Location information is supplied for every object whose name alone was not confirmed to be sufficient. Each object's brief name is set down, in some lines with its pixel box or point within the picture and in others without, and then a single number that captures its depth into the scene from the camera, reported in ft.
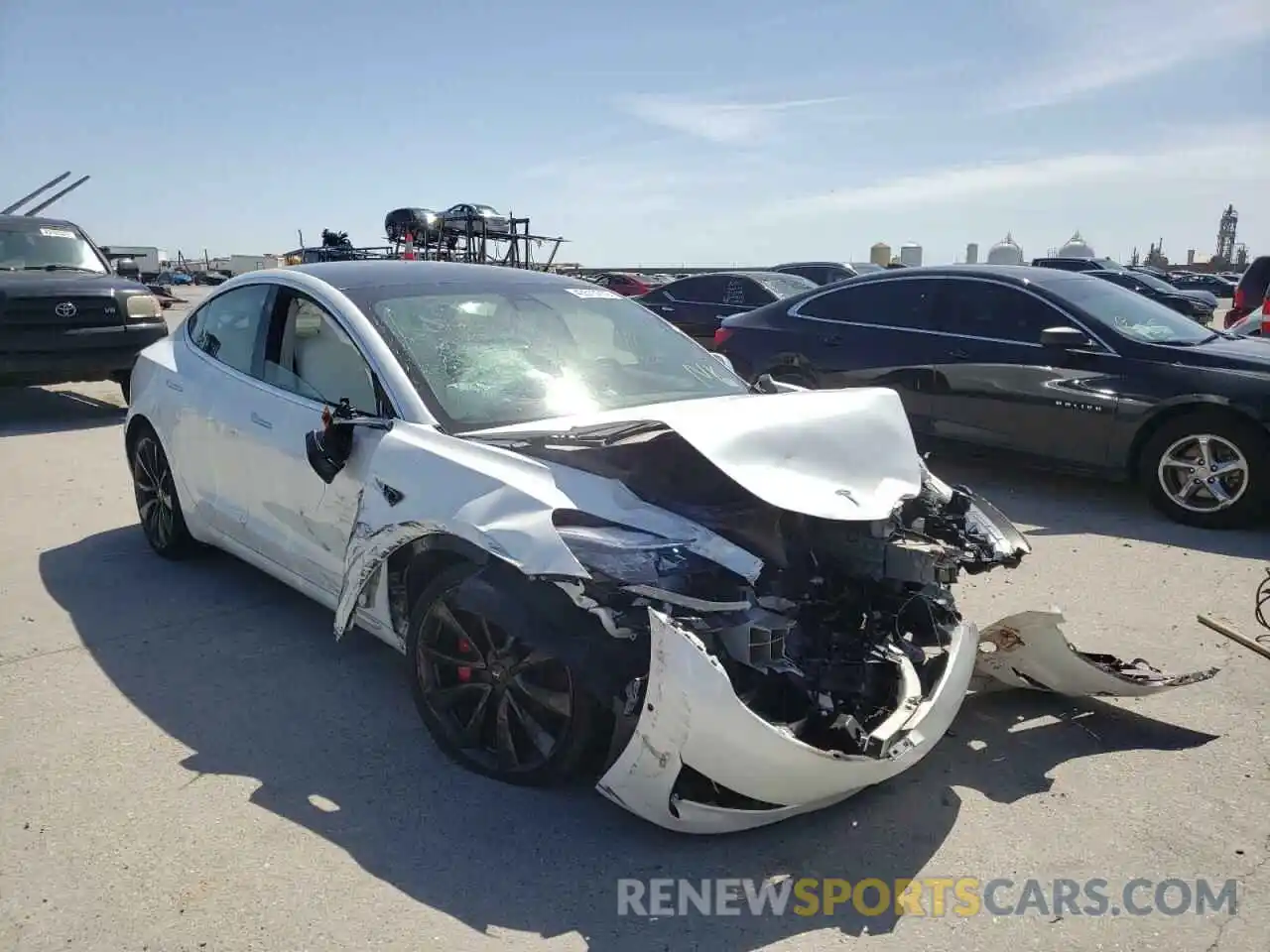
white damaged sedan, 8.91
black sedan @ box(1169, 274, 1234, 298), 116.88
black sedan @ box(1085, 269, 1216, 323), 61.93
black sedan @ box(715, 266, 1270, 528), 20.29
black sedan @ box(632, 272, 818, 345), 45.34
